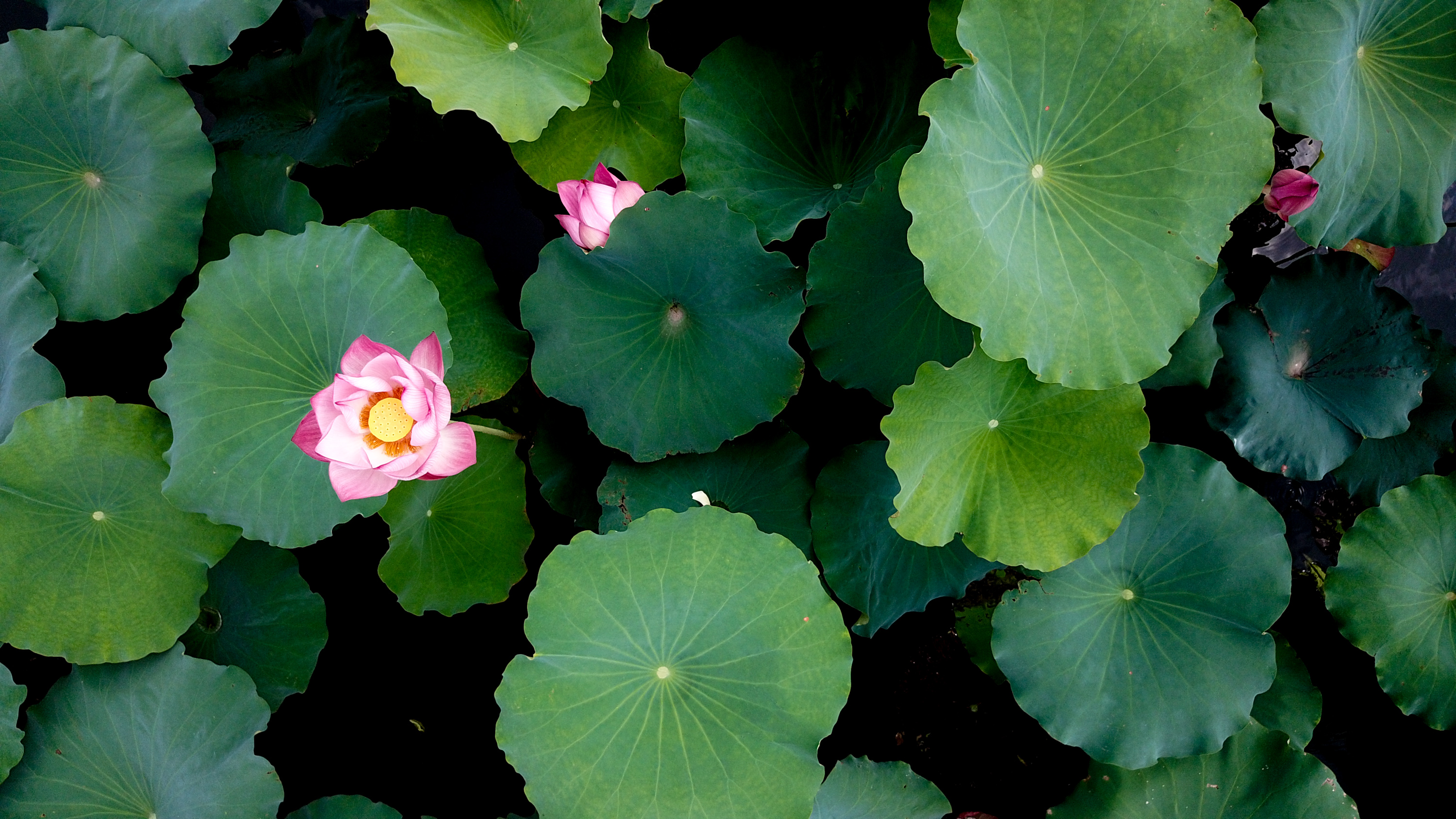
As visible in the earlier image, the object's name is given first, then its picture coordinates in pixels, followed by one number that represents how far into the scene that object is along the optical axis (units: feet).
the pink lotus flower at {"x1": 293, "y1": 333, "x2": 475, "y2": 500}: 4.84
